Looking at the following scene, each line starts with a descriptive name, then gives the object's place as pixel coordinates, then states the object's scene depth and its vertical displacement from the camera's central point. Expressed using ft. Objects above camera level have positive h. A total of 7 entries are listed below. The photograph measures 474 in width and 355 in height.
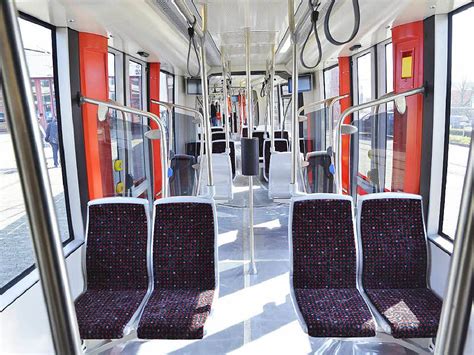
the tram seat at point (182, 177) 15.93 -2.03
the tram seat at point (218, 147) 19.85 -1.04
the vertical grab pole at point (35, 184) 1.21 -0.15
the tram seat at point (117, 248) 7.89 -2.28
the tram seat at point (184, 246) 7.84 -2.31
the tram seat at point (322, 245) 7.77 -2.43
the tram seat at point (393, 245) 7.76 -2.50
